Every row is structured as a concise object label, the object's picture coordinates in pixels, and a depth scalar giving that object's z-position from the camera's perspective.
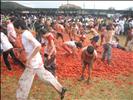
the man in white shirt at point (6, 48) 4.53
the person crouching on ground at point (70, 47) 5.76
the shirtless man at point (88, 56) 3.97
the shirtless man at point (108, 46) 5.52
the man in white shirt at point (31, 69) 3.00
